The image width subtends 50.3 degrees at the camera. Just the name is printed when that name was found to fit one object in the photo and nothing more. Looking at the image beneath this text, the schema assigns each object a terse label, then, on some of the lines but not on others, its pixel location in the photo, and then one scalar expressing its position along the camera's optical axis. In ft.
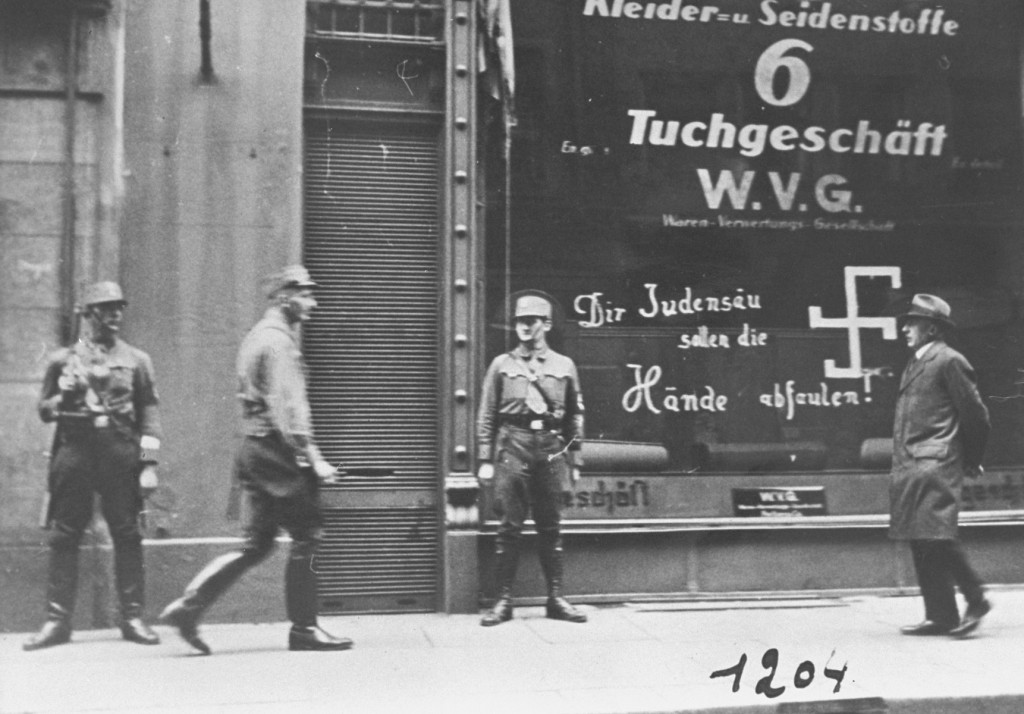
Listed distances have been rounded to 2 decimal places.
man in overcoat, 23.22
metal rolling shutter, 26.30
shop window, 27.94
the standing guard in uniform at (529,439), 24.90
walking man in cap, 21.33
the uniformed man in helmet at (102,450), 22.54
